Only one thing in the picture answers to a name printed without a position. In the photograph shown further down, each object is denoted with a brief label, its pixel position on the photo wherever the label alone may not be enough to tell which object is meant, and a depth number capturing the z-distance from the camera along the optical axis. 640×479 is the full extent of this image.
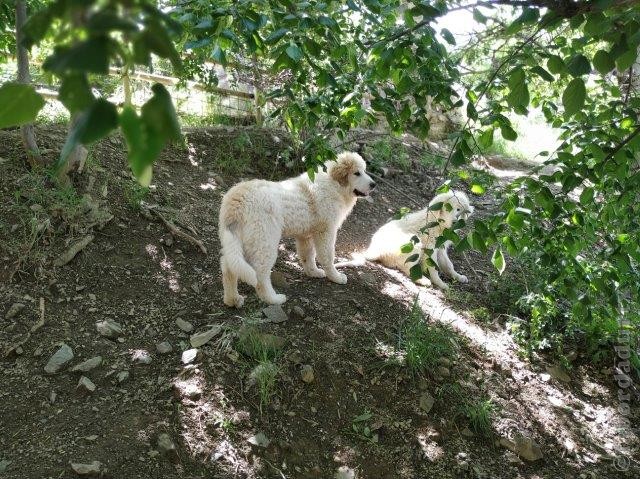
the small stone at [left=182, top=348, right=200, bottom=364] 3.59
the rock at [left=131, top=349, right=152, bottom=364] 3.59
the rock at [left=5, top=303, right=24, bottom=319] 3.73
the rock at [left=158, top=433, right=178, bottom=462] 2.94
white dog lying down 5.97
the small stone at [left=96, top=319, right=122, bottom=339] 3.78
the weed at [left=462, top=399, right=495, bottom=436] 3.81
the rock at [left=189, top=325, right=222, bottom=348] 3.77
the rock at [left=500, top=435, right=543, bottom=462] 3.78
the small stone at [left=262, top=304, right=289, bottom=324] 4.18
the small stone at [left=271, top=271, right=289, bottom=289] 4.88
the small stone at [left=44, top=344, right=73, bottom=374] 3.39
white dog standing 4.18
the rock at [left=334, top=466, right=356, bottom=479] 3.21
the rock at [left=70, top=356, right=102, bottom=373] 3.40
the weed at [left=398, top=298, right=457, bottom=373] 4.07
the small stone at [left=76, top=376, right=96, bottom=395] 3.26
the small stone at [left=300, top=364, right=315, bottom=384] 3.69
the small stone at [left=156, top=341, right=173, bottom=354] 3.73
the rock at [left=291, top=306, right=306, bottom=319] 4.30
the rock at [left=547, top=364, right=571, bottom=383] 4.75
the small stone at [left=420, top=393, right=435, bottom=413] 3.82
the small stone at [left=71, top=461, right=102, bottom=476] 2.68
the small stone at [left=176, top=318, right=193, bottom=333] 4.01
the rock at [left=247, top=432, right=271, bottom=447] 3.17
